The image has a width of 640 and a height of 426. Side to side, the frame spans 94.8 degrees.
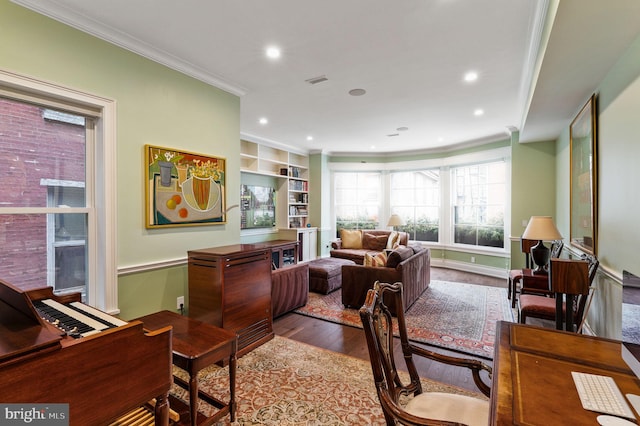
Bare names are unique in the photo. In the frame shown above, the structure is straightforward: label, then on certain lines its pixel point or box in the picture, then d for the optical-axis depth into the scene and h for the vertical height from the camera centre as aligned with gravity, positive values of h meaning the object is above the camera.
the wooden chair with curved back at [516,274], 4.00 -0.87
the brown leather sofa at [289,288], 3.60 -1.00
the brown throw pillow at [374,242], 6.69 -0.70
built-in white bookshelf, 6.15 +0.87
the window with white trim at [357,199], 7.80 +0.33
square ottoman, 4.79 -1.10
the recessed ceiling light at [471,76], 3.16 +1.49
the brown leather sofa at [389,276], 3.77 -0.87
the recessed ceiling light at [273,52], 2.70 +1.50
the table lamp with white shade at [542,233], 3.18 -0.23
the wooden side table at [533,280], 3.34 -0.79
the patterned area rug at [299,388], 1.96 -1.36
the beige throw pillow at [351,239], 6.80 -0.65
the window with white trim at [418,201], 7.20 +0.26
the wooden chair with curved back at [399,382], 1.18 -0.75
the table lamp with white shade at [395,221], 6.72 -0.22
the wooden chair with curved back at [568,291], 2.31 -0.63
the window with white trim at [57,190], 2.04 +0.16
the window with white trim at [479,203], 6.06 +0.19
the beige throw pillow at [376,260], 3.97 -0.66
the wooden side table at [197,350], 1.69 -0.84
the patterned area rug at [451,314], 3.09 -1.35
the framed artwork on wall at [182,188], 2.70 +0.23
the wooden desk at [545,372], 0.89 -0.61
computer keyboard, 0.91 -0.61
